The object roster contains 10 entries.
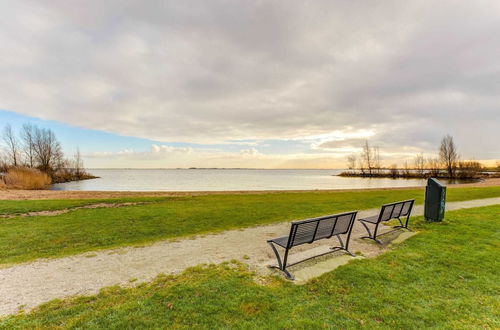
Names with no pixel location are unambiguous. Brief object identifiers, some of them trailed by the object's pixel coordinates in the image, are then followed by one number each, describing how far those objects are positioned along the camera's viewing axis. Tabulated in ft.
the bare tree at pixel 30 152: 165.48
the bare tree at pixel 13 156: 156.25
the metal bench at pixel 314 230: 14.85
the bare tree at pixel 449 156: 211.82
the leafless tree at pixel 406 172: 270.05
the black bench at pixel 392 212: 21.19
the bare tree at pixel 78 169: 226.23
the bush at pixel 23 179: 104.64
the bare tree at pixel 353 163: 333.42
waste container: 27.50
